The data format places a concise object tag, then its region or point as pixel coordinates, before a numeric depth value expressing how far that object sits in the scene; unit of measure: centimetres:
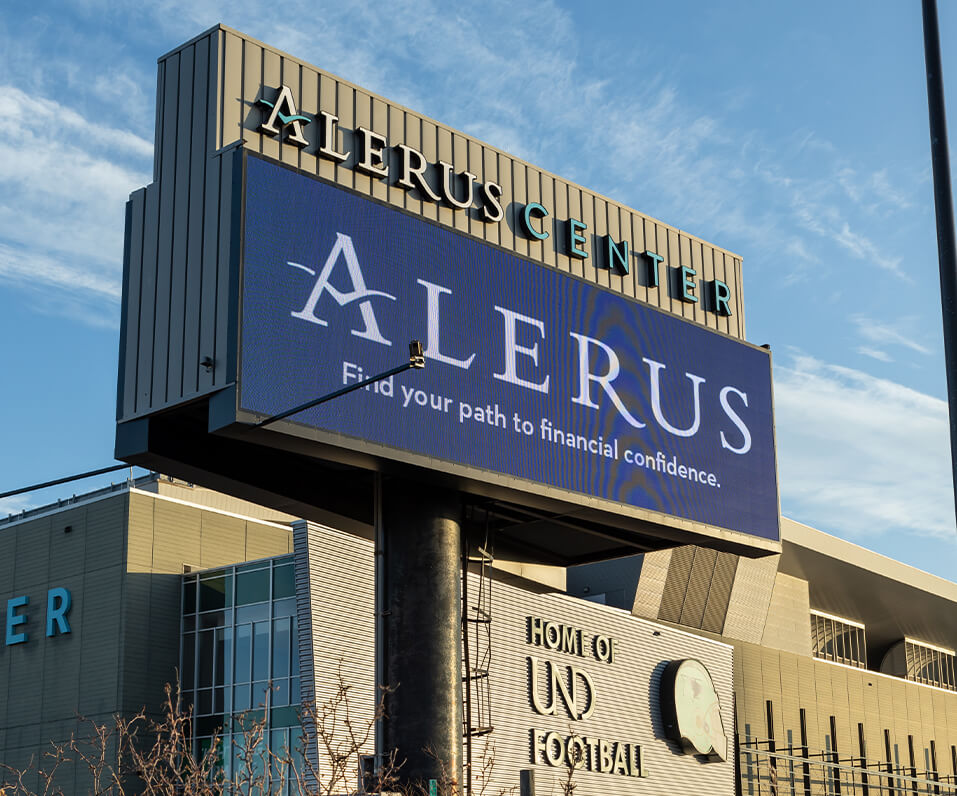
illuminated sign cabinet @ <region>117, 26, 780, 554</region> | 2047
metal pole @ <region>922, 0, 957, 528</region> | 1220
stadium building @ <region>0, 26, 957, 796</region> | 2078
